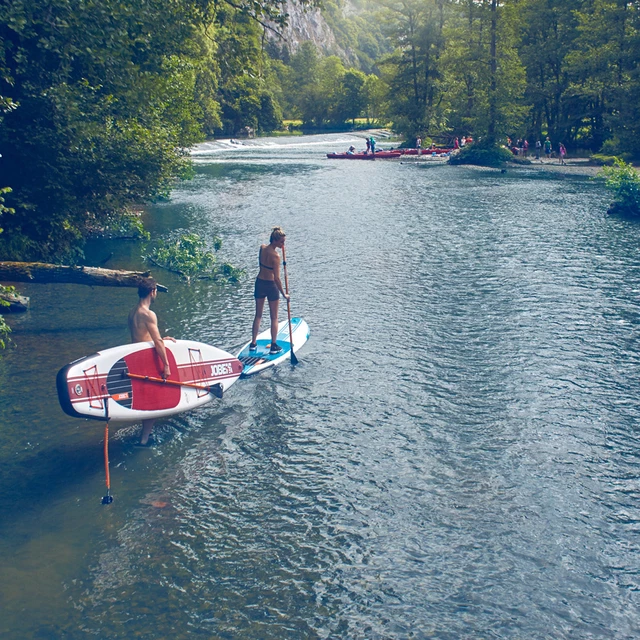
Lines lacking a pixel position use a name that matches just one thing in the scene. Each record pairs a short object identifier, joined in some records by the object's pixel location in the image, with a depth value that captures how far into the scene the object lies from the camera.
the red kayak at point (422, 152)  78.75
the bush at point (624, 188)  34.75
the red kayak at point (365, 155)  73.94
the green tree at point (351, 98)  158.75
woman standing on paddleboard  14.30
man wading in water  10.86
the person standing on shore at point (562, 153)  66.06
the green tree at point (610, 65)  57.62
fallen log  17.19
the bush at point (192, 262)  22.73
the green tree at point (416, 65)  89.19
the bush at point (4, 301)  10.49
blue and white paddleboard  14.27
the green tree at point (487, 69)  72.12
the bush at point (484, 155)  68.31
